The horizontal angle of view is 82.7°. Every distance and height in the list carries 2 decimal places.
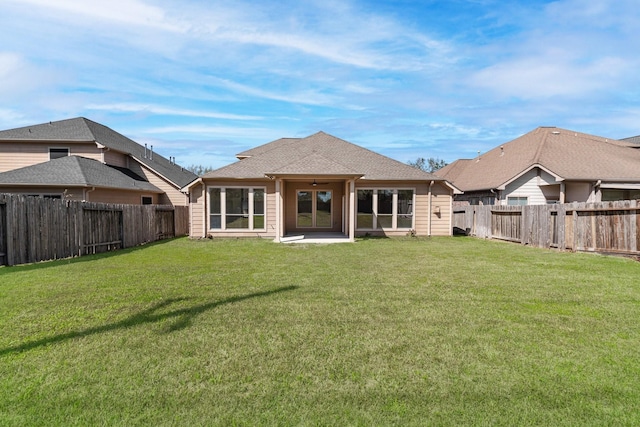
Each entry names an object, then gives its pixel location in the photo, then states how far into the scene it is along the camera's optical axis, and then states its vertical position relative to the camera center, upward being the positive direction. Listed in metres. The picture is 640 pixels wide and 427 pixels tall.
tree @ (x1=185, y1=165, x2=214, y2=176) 87.59 +8.91
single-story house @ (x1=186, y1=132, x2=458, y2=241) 16.58 +0.24
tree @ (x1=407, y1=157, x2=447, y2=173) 79.38 +9.05
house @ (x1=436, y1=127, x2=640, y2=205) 18.95 +1.65
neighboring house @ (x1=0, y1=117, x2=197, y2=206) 17.53 +2.17
